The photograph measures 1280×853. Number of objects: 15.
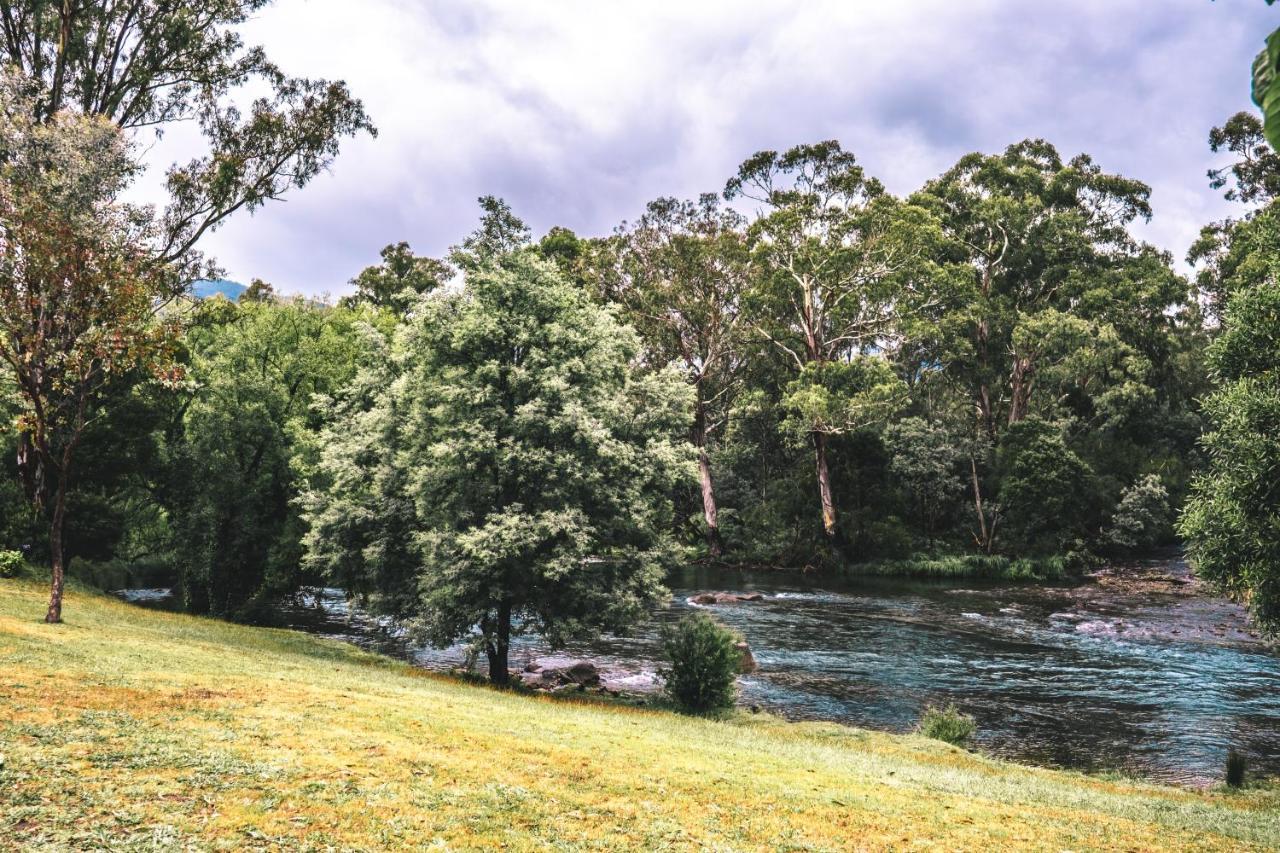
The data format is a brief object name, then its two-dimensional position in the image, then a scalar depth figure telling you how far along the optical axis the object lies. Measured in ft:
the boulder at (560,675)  82.99
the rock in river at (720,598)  132.36
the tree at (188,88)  99.86
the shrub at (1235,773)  51.80
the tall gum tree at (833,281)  172.14
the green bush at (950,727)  62.64
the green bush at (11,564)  89.04
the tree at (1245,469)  49.83
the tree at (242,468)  101.65
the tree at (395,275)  255.70
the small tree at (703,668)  70.54
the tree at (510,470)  69.21
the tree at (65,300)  58.34
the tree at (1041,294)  188.96
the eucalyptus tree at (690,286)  197.88
